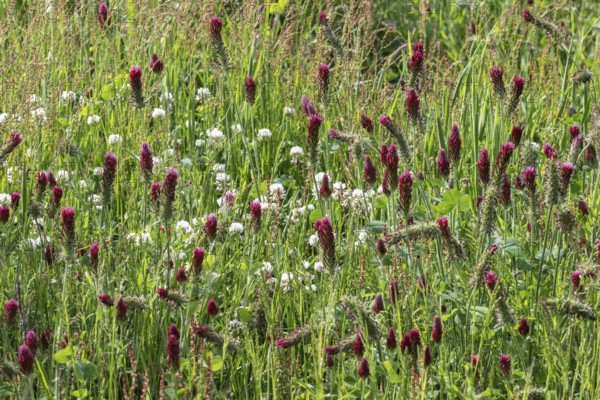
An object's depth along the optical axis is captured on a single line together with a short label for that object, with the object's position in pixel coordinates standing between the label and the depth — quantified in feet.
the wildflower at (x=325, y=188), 18.74
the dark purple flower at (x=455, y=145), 17.76
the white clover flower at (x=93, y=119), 24.27
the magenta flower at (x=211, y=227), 16.65
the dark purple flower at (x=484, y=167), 16.34
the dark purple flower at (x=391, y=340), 15.06
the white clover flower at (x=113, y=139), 23.58
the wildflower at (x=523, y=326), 15.61
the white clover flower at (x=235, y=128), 25.32
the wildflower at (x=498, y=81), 19.61
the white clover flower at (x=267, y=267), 18.01
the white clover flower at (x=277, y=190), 19.65
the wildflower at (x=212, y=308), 16.08
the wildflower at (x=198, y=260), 15.56
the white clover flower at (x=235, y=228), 19.64
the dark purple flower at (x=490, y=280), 15.10
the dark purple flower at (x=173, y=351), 14.23
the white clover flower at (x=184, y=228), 19.16
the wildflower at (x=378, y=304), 16.05
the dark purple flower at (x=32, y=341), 14.25
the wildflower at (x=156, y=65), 24.48
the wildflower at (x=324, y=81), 19.40
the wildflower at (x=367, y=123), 19.36
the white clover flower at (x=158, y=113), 25.02
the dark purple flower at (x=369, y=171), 18.89
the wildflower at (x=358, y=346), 14.92
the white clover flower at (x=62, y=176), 20.45
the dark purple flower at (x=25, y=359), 13.64
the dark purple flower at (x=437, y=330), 14.73
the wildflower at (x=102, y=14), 26.53
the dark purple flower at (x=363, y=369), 14.38
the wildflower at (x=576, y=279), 15.90
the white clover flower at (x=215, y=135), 24.30
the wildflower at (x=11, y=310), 15.29
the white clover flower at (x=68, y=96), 25.30
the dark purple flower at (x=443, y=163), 18.16
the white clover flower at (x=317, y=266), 18.53
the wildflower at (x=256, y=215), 17.52
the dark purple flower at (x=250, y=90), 21.01
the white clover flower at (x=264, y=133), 25.50
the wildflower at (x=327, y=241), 14.93
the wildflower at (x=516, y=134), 19.20
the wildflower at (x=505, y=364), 14.96
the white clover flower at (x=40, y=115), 23.07
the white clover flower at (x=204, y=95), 27.32
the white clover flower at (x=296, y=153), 24.63
